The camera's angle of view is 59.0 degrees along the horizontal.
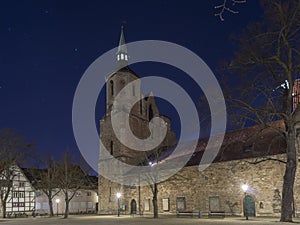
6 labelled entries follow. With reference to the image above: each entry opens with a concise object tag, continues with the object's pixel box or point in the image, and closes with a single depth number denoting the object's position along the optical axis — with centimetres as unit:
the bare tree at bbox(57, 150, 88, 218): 3172
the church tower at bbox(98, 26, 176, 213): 3634
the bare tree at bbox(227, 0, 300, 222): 1339
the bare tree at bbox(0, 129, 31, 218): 3078
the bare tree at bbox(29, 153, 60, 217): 3177
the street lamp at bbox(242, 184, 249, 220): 2261
